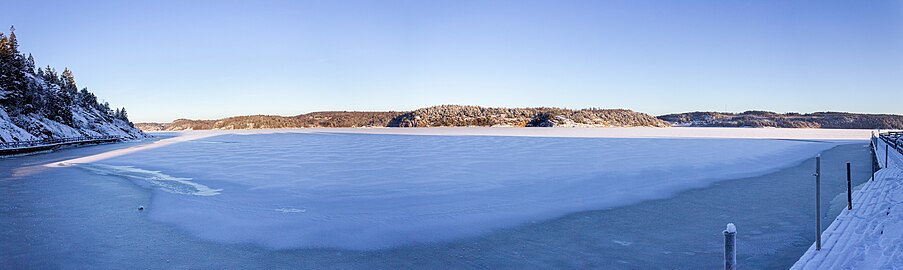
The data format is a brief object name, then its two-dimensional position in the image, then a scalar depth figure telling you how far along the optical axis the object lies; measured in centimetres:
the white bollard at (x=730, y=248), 404
